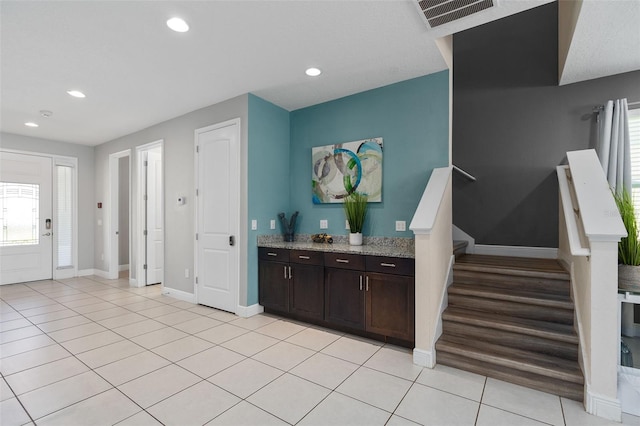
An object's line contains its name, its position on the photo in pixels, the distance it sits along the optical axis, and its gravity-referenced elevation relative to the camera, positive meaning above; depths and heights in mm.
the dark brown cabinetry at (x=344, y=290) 2855 -833
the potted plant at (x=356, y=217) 3566 -51
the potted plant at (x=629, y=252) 2010 -290
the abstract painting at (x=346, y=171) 3615 +538
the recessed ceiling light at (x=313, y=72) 3168 +1513
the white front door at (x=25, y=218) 5480 -62
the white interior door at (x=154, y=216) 5395 -34
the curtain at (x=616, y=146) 3309 +730
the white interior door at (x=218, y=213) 3893 +6
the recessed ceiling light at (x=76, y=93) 3711 +1523
